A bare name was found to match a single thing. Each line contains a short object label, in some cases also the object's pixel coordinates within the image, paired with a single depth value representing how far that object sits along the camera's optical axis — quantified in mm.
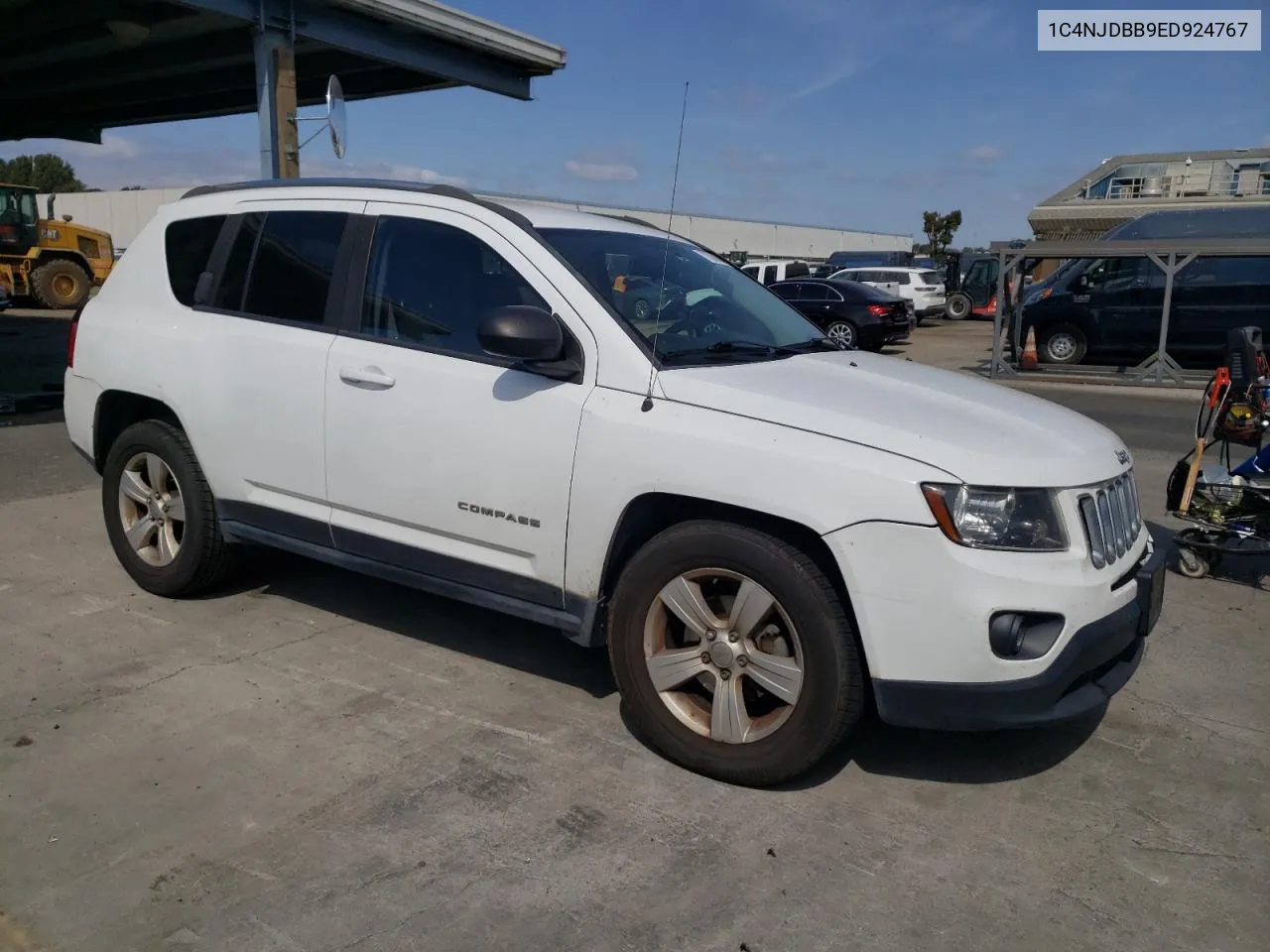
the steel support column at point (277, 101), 11086
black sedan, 20406
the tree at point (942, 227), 61688
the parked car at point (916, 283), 29328
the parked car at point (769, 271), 25181
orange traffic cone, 16609
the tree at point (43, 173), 76706
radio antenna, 3391
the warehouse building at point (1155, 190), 34969
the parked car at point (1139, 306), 15359
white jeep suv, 3018
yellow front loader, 22578
